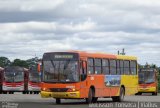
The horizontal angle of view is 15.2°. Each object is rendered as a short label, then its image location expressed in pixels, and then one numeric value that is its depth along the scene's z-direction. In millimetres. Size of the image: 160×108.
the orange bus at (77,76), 30469
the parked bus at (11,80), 61031
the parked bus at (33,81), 62938
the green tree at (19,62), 139375
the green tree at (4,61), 141938
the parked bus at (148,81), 56250
